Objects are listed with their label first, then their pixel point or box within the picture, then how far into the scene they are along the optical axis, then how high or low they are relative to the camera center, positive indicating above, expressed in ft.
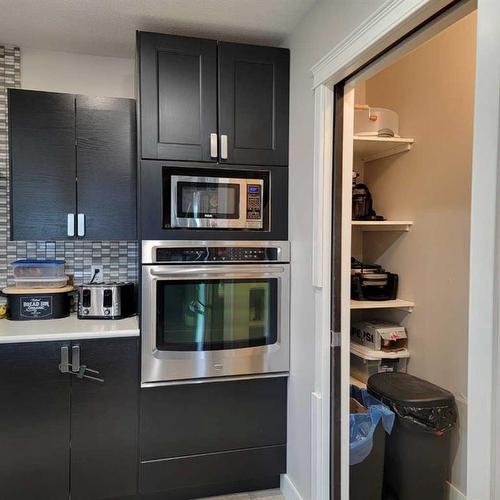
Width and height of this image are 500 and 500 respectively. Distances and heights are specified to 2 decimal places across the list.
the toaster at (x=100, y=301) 7.20 -1.11
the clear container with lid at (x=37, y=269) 7.60 -0.59
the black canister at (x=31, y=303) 7.19 -1.17
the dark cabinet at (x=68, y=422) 6.12 -2.84
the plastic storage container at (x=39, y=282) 7.57 -0.83
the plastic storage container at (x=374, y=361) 7.55 -2.33
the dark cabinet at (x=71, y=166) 6.96 +1.24
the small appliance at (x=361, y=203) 8.23 +0.74
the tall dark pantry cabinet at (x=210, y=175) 6.62 +1.06
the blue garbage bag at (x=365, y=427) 6.37 -2.97
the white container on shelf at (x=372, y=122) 7.45 +2.16
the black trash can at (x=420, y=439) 6.33 -3.14
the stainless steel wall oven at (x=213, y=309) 6.61 -1.19
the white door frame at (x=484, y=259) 3.11 -0.14
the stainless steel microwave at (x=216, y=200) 6.81 +0.66
